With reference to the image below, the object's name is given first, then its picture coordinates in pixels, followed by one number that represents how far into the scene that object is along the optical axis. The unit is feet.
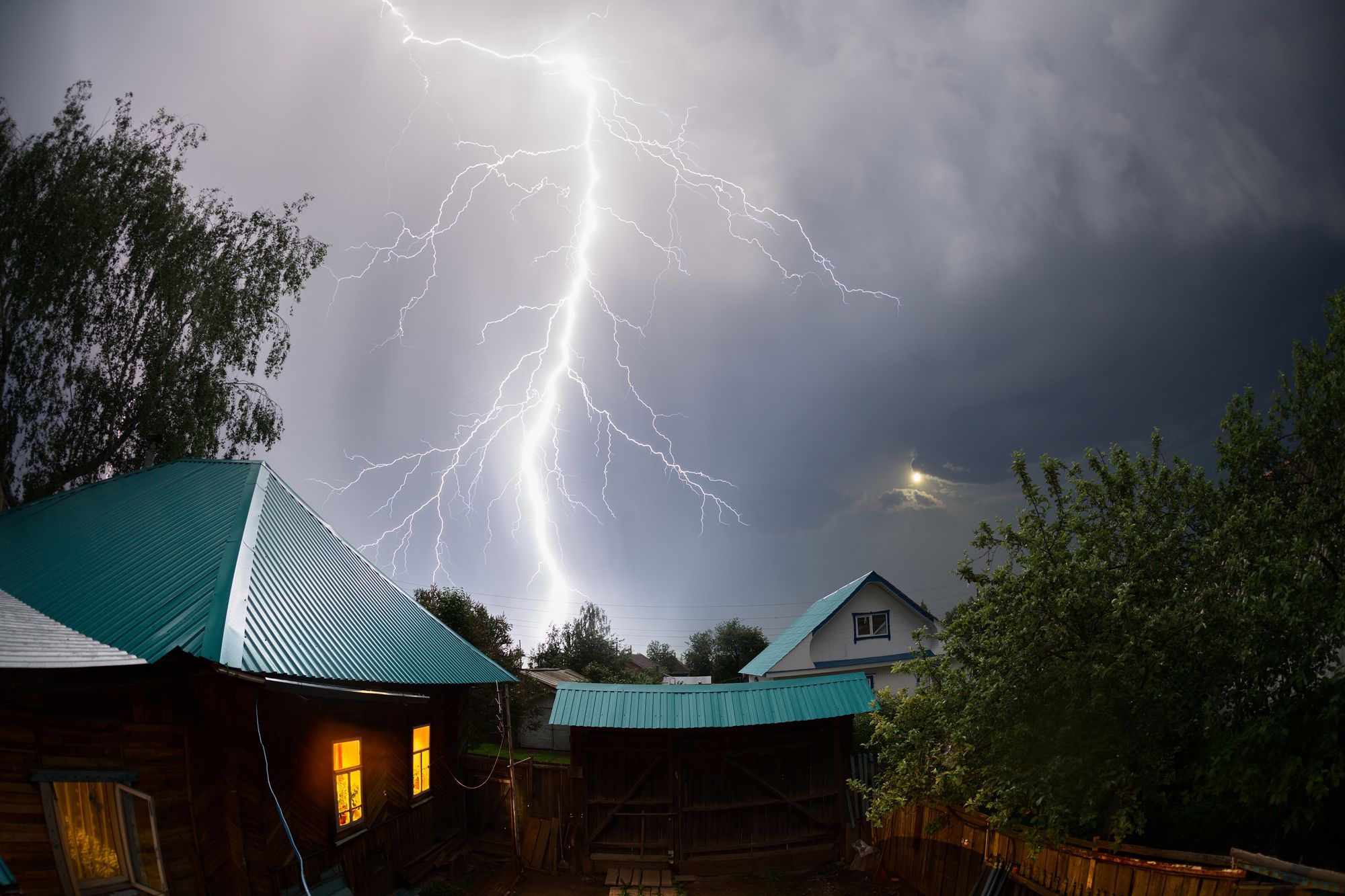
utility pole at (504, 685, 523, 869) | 37.52
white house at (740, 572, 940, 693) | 74.74
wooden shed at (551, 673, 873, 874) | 37.19
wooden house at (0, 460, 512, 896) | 19.01
